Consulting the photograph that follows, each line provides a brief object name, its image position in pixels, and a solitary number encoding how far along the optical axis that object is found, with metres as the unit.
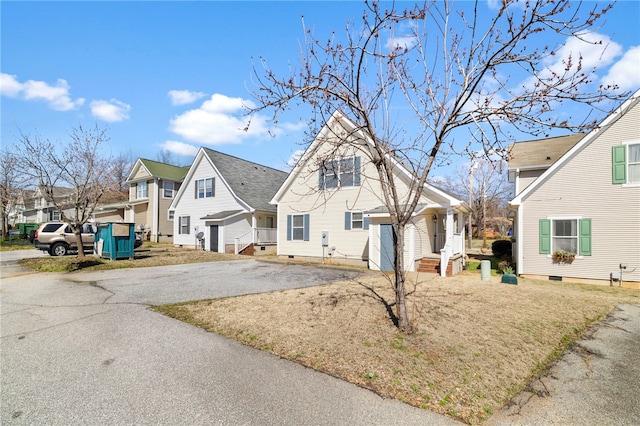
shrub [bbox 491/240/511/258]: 20.32
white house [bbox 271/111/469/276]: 13.55
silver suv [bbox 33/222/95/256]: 16.92
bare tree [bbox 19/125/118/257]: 14.05
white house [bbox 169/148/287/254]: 21.61
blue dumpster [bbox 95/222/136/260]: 15.00
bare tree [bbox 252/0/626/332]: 4.17
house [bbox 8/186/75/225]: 32.47
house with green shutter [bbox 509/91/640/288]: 10.99
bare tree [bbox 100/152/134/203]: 34.97
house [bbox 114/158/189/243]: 28.17
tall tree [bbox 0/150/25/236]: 29.45
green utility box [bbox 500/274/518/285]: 10.96
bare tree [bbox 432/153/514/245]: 34.50
